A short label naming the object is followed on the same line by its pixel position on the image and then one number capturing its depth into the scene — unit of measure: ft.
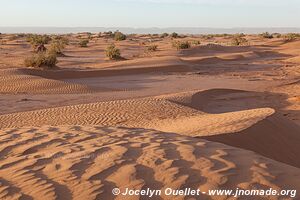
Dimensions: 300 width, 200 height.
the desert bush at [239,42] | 160.86
